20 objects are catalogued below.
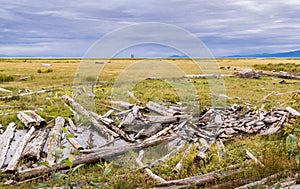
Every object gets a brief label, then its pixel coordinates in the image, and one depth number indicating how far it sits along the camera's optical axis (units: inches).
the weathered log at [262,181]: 205.8
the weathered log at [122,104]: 453.7
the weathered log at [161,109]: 407.8
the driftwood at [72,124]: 390.3
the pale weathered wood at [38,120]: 390.0
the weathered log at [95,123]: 362.2
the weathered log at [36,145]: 288.9
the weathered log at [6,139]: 291.7
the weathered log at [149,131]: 353.2
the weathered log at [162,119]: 378.1
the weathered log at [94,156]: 247.8
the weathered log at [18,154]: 257.3
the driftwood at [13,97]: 560.8
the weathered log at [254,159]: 244.4
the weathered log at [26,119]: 390.3
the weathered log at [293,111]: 358.8
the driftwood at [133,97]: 535.3
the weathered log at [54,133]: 285.6
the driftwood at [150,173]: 229.6
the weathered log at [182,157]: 259.0
